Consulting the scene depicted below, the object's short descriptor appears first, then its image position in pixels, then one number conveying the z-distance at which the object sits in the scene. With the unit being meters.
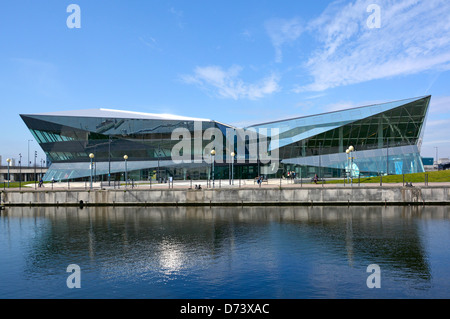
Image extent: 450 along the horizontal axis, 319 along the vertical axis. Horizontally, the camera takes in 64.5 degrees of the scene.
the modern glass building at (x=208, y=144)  54.69
